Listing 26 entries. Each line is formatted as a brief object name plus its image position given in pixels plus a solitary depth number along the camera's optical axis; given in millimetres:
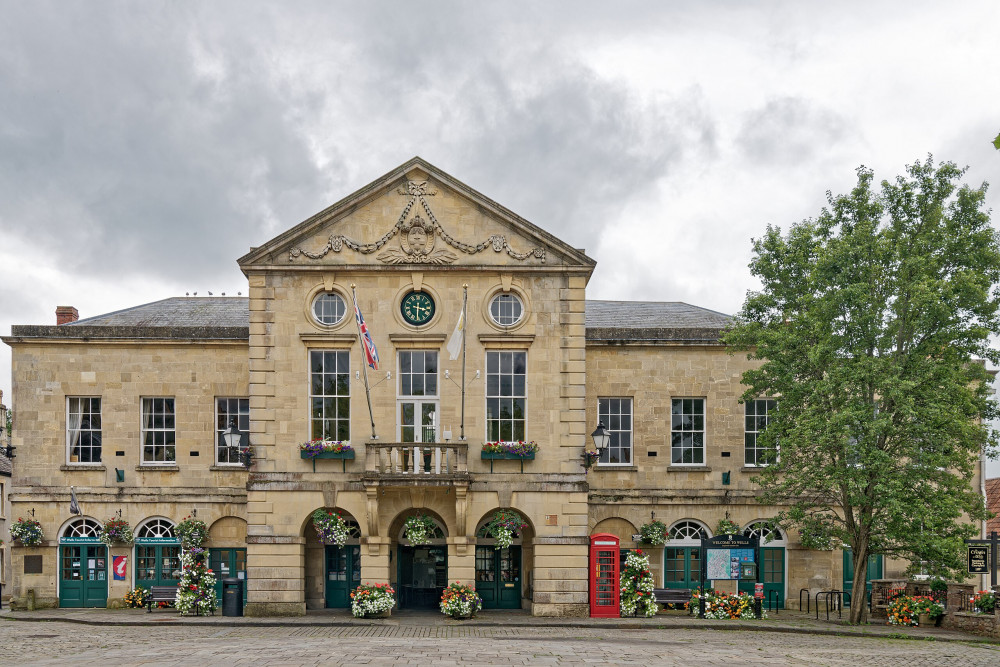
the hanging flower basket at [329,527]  25516
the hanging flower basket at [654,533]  28297
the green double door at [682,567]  28844
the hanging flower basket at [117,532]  28281
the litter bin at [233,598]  25594
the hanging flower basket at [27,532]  28203
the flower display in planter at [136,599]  28203
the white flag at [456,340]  24766
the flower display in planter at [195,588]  25984
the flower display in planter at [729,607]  26062
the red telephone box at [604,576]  25594
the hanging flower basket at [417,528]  25406
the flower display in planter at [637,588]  26062
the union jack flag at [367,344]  24422
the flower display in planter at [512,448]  25516
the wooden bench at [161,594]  27469
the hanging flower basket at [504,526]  25750
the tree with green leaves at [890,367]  22938
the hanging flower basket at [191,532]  28094
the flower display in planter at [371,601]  25078
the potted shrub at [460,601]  24922
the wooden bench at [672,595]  27000
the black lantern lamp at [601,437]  25984
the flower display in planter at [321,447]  25469
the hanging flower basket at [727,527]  28111
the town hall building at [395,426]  25641
